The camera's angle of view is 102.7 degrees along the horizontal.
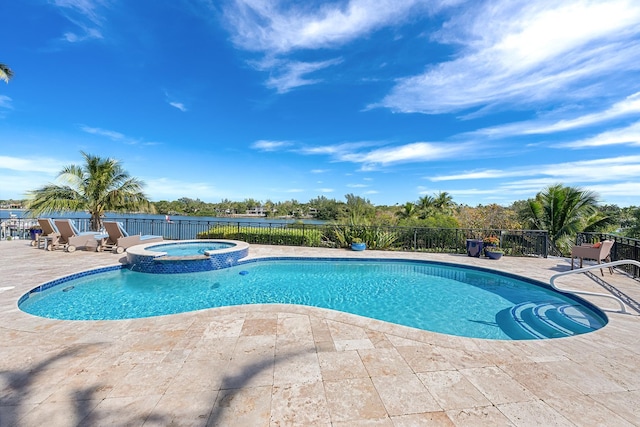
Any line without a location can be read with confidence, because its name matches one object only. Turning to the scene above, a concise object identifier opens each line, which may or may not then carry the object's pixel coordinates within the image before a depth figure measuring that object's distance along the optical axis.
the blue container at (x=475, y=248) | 8.80
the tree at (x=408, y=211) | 16.25
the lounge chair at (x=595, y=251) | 6.17
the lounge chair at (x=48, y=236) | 8.36
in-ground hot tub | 6.79
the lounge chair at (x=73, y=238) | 8.31
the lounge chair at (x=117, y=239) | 8.31
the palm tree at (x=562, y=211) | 11.09
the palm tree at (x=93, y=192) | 9.73
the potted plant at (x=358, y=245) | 9.77
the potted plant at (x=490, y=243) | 8.71
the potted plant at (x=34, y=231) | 9.67
